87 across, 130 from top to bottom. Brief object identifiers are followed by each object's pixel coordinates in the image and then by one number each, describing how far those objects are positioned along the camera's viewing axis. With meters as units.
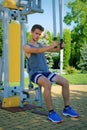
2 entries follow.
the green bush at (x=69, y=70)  13.50
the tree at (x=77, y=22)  18.95
